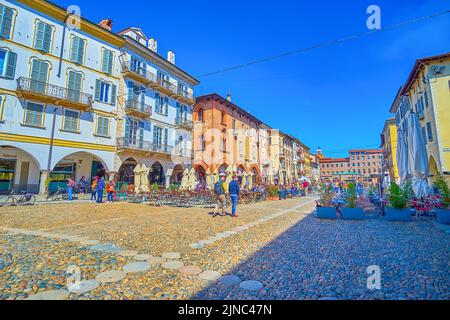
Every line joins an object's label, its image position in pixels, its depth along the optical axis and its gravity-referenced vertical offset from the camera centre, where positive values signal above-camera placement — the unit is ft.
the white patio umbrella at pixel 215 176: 76.20 +3.19
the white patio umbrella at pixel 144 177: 54.48 +1.83
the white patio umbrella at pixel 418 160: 26.04 +3.01
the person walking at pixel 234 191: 32.51 -0.94
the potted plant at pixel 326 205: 30.83 -2.80
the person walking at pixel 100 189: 47.83 -0.87
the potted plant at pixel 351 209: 29.53 -3.05
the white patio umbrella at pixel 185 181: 57.24 +1.06
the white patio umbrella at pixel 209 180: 79.89 +1.91
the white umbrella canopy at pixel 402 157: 30.60 +4.05
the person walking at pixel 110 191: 50.85 -1.37
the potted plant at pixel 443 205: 24.88 -2.19
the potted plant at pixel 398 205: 27.68 -2.38
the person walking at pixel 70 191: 52.65 -1.45
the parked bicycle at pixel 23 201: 41.56 -3.25
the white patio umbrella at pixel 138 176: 54.65 +2.18
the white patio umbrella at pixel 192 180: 58.40 +1.33
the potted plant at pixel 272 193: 66.91 -2.28
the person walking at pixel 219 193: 32.22 -1.12
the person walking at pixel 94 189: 50.39 -0.92
